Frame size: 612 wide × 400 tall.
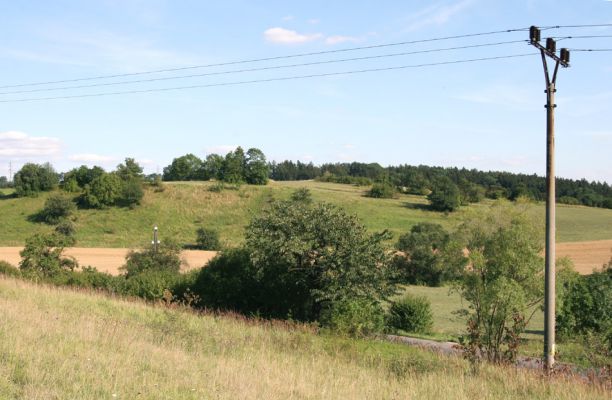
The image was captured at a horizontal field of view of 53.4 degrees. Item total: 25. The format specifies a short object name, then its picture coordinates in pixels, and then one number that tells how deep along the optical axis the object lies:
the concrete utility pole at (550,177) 15.06
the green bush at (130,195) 98.81
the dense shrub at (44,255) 33.25
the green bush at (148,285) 29.59
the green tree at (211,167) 132.30
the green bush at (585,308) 30.94
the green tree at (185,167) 147.25
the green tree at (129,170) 107.12
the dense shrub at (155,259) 39.81
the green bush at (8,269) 31.35
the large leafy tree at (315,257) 26.19
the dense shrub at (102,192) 97.12
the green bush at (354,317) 17.62
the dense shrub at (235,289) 29.70
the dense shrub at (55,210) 90.12
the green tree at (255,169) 125.25
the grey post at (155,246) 42.50
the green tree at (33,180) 104.19
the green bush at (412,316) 33.00
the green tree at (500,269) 17.95
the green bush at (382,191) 114.31
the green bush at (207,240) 77.81
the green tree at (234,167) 119.50
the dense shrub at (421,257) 64.12
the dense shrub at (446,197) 101.00
